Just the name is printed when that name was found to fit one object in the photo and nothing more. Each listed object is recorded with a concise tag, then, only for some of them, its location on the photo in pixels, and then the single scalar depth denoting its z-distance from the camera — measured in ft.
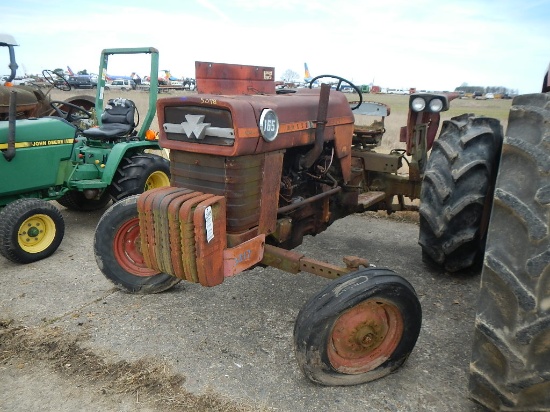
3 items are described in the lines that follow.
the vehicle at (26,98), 24.42
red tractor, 8.26
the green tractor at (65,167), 14.73
